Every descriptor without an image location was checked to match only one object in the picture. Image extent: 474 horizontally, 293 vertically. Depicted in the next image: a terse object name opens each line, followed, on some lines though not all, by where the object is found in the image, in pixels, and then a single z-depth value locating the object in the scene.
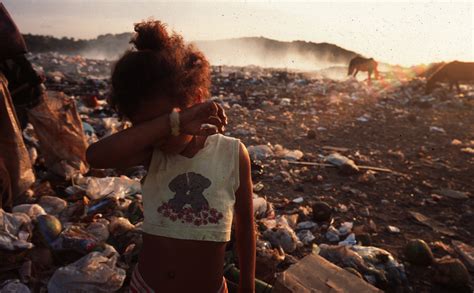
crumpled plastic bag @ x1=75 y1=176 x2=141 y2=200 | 2.96
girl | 1.10
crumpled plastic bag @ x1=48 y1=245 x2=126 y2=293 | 1.86
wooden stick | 4.36
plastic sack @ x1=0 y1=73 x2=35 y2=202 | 2.59
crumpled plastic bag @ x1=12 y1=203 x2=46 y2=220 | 2.49
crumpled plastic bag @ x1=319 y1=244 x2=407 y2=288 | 2.27
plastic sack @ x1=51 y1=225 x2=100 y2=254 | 2.17
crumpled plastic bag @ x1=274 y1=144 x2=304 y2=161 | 4.57
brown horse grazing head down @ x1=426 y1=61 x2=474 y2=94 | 9.98
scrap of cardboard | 1.73
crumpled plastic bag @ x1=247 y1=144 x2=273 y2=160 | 4.50
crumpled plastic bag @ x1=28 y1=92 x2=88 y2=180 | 3.13
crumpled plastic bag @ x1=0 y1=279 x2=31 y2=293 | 1.85
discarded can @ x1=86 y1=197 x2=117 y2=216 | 2.72
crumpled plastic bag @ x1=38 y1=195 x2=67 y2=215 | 2.72
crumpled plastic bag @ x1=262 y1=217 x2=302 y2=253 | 2.56
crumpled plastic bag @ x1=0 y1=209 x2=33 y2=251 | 2.04
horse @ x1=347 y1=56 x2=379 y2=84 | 15.22
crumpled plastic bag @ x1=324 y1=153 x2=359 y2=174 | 4.16
